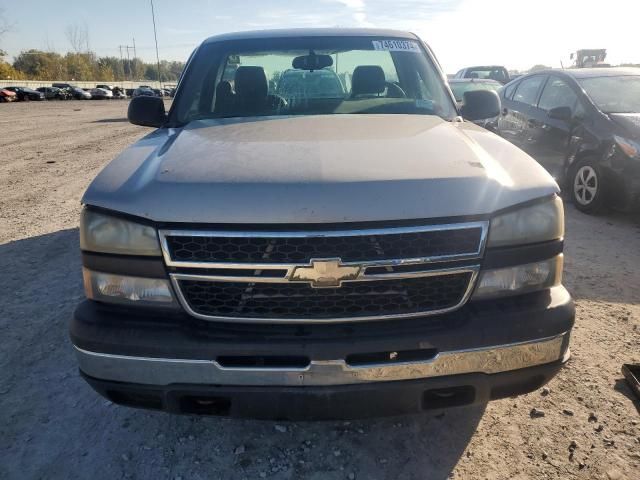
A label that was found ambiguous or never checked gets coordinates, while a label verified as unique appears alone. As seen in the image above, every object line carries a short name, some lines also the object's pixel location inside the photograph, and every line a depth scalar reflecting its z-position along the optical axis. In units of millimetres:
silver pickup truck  1696
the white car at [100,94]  60156
